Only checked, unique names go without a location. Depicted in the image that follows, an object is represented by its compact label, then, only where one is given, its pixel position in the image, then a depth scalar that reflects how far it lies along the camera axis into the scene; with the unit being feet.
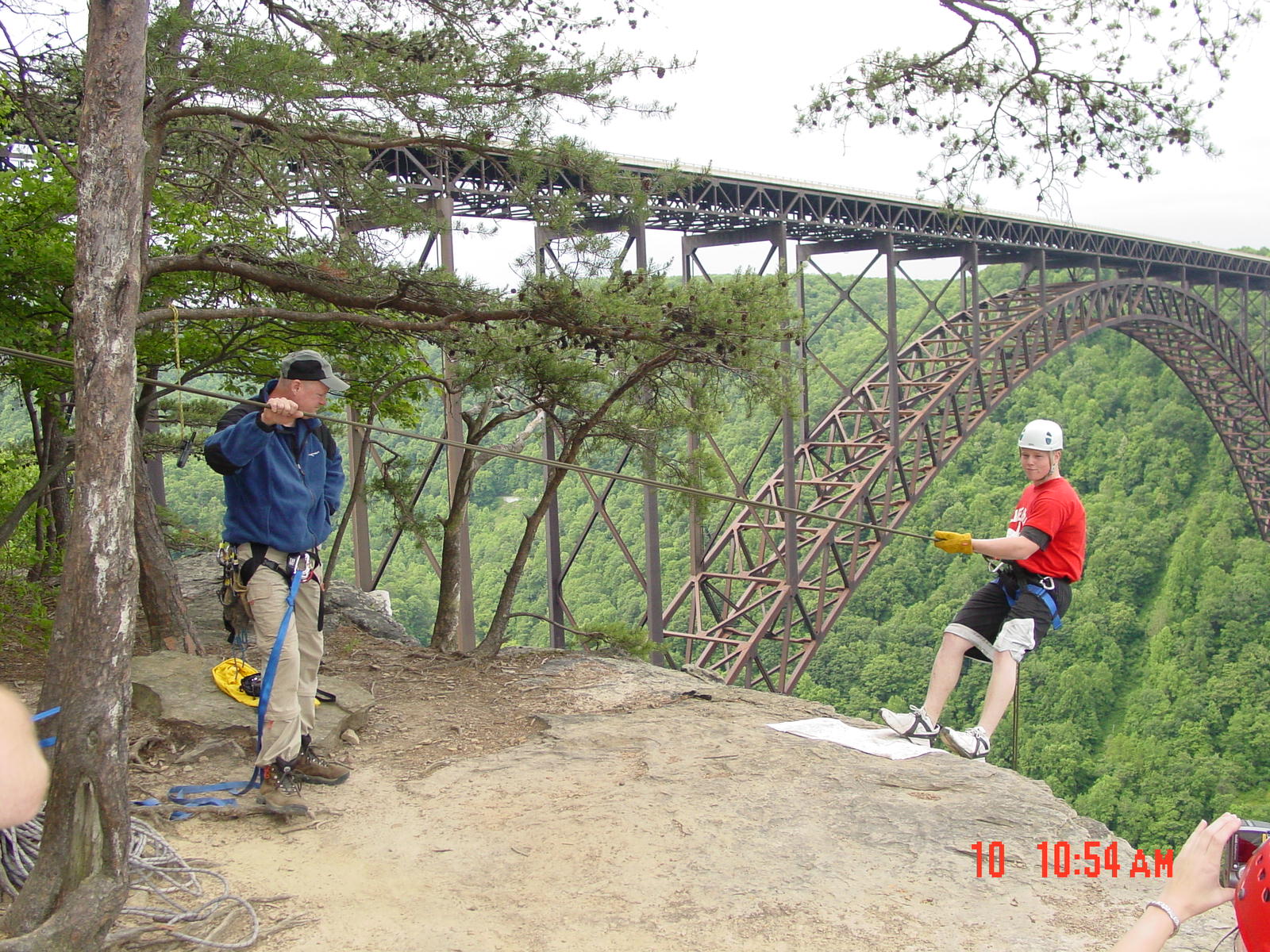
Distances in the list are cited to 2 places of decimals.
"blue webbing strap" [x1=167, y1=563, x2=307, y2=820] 9.33
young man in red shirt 11.58
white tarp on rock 11.73
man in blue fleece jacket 9.45
